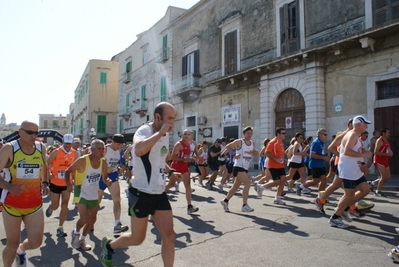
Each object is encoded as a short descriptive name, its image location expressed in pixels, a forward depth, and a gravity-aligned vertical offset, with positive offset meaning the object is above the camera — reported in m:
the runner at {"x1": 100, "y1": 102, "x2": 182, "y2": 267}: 3.38 -0.44
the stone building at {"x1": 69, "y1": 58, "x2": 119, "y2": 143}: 47.53 +6.91
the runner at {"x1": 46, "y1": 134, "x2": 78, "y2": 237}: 5.75 -0.50
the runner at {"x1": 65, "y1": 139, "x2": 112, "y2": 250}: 4.96 -0.58
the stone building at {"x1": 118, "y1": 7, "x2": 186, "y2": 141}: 29.72 +7.02
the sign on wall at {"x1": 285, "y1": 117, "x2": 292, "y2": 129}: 17.56 +1.22
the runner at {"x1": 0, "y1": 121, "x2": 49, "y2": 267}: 3.63 -0.51
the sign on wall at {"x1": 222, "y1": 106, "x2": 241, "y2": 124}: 21.03 +1.98
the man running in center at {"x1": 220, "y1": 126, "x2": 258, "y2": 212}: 7.26 -0.33
